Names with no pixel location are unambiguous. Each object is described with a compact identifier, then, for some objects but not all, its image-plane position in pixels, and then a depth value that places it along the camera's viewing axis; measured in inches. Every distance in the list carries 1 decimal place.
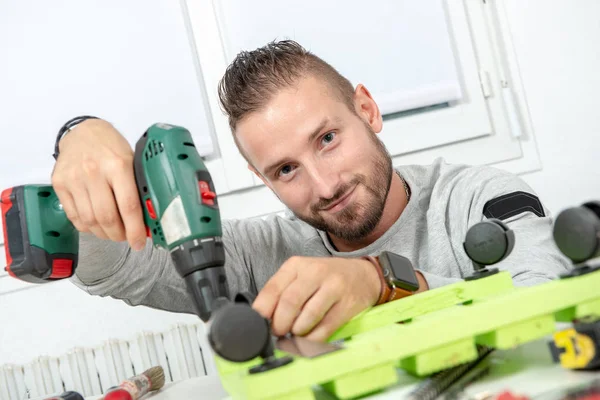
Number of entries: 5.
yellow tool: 21.4
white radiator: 72.3
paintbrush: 47.1
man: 44.3
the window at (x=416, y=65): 79.0
